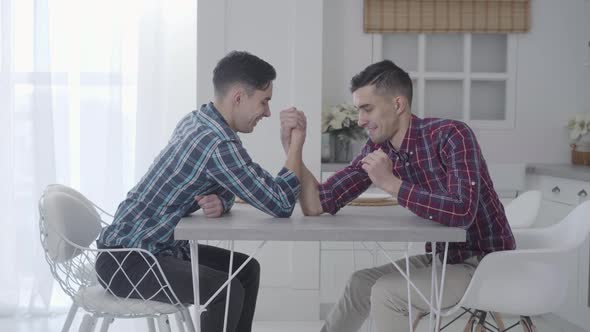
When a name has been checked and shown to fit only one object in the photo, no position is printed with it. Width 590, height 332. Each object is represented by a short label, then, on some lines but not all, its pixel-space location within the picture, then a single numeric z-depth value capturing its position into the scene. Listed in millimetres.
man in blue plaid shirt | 2346
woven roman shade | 4891
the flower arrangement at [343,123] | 4566
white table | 2086
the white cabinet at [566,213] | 4062
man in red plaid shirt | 2352
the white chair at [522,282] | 2377
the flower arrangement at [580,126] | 4715
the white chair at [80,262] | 2430
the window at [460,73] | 4984
